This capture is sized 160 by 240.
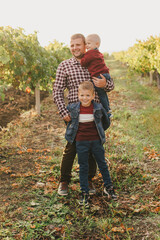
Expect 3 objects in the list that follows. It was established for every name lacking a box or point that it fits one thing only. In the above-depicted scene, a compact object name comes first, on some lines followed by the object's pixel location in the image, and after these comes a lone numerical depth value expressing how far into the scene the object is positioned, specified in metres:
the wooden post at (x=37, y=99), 7.46
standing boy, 2.99
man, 3.12
